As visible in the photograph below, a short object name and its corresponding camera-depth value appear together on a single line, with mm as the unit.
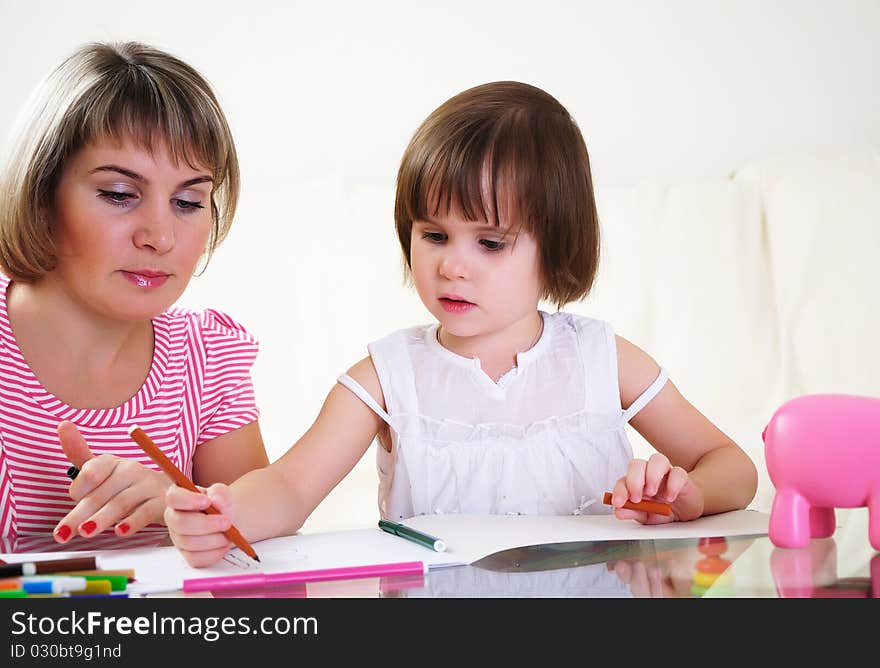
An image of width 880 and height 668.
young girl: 953
